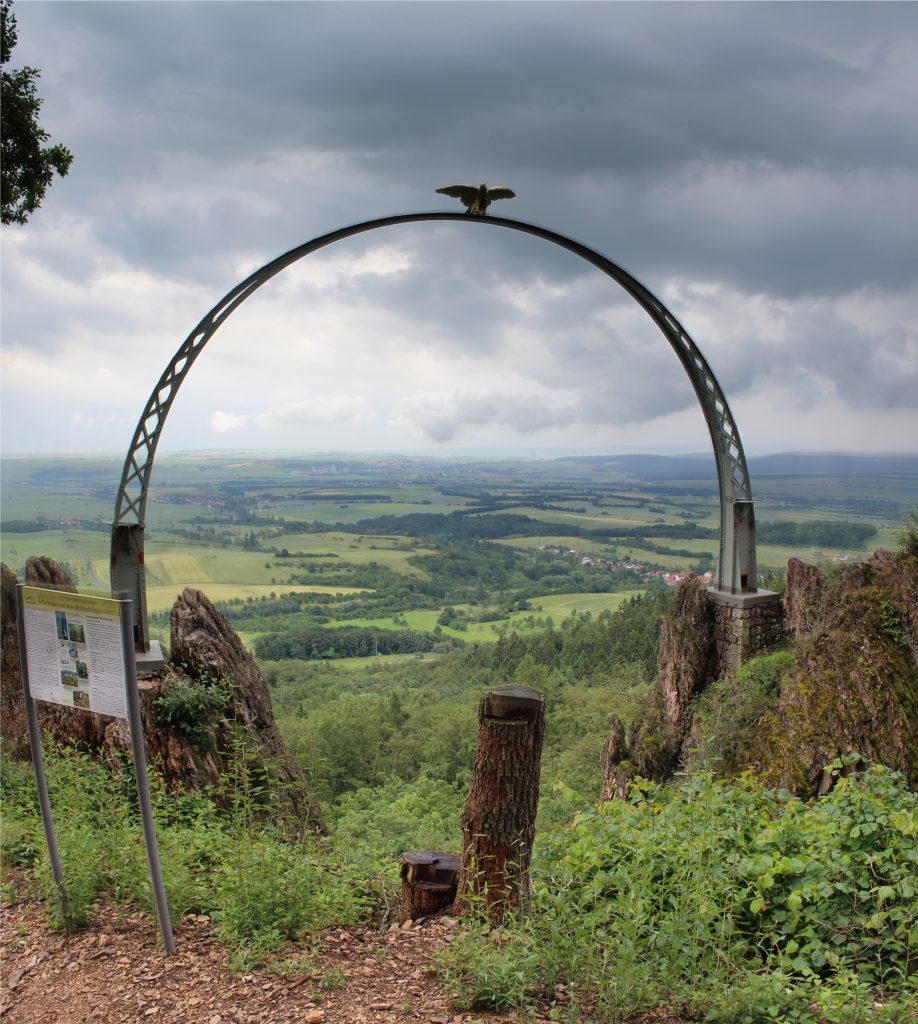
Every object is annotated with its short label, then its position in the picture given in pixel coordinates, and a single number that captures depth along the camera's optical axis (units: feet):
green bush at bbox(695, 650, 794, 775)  21.45
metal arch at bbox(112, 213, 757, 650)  20.30
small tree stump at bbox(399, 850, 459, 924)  14.06
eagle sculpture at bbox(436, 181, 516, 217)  19.89
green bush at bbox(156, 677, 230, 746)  20.26
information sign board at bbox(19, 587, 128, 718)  11.89
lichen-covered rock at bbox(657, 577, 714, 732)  25.09
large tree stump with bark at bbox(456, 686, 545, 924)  13.10
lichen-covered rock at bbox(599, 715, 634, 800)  23.88
